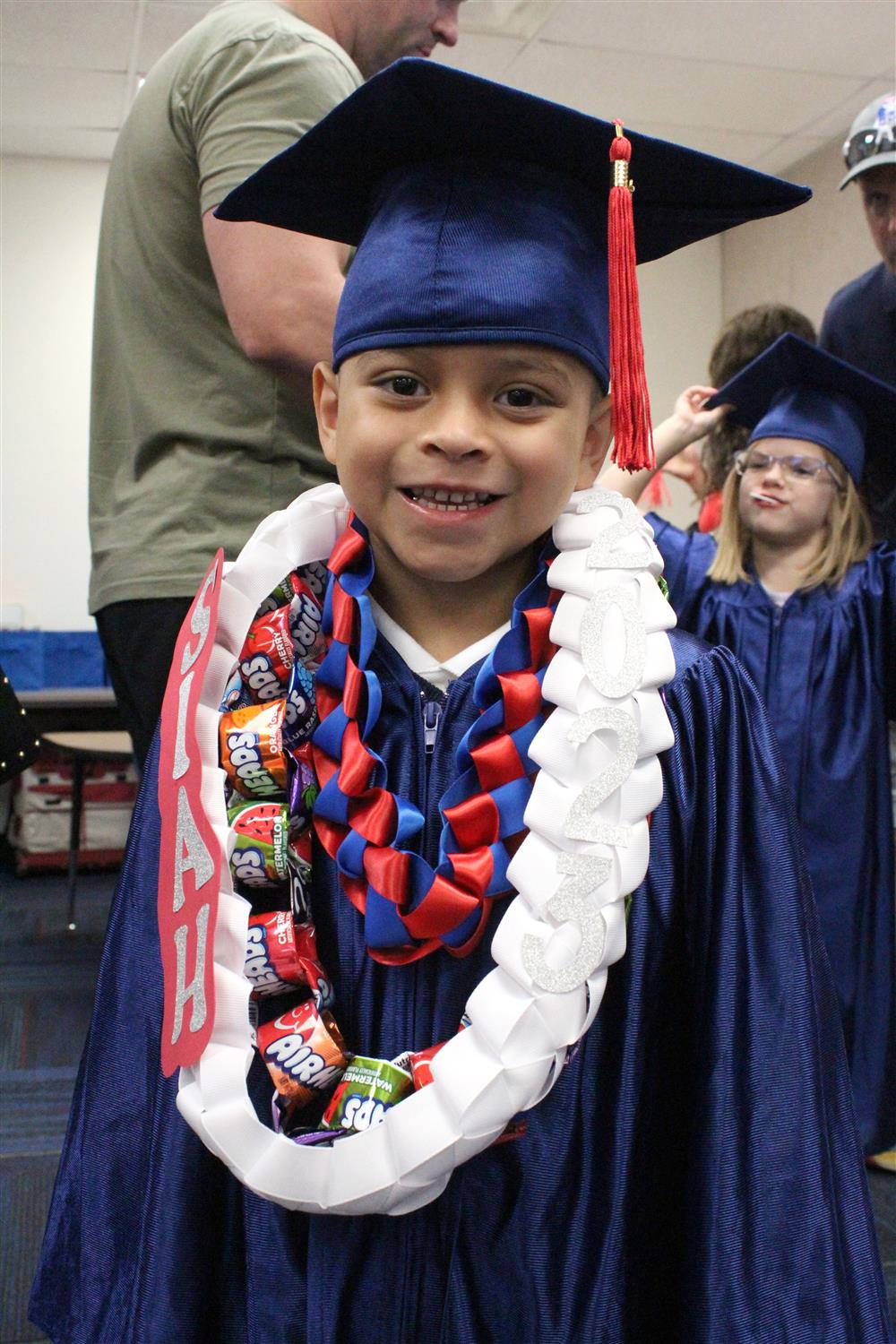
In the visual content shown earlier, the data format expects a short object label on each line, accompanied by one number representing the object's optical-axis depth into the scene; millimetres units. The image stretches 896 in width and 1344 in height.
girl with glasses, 2340
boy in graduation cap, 872
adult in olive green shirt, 1260
